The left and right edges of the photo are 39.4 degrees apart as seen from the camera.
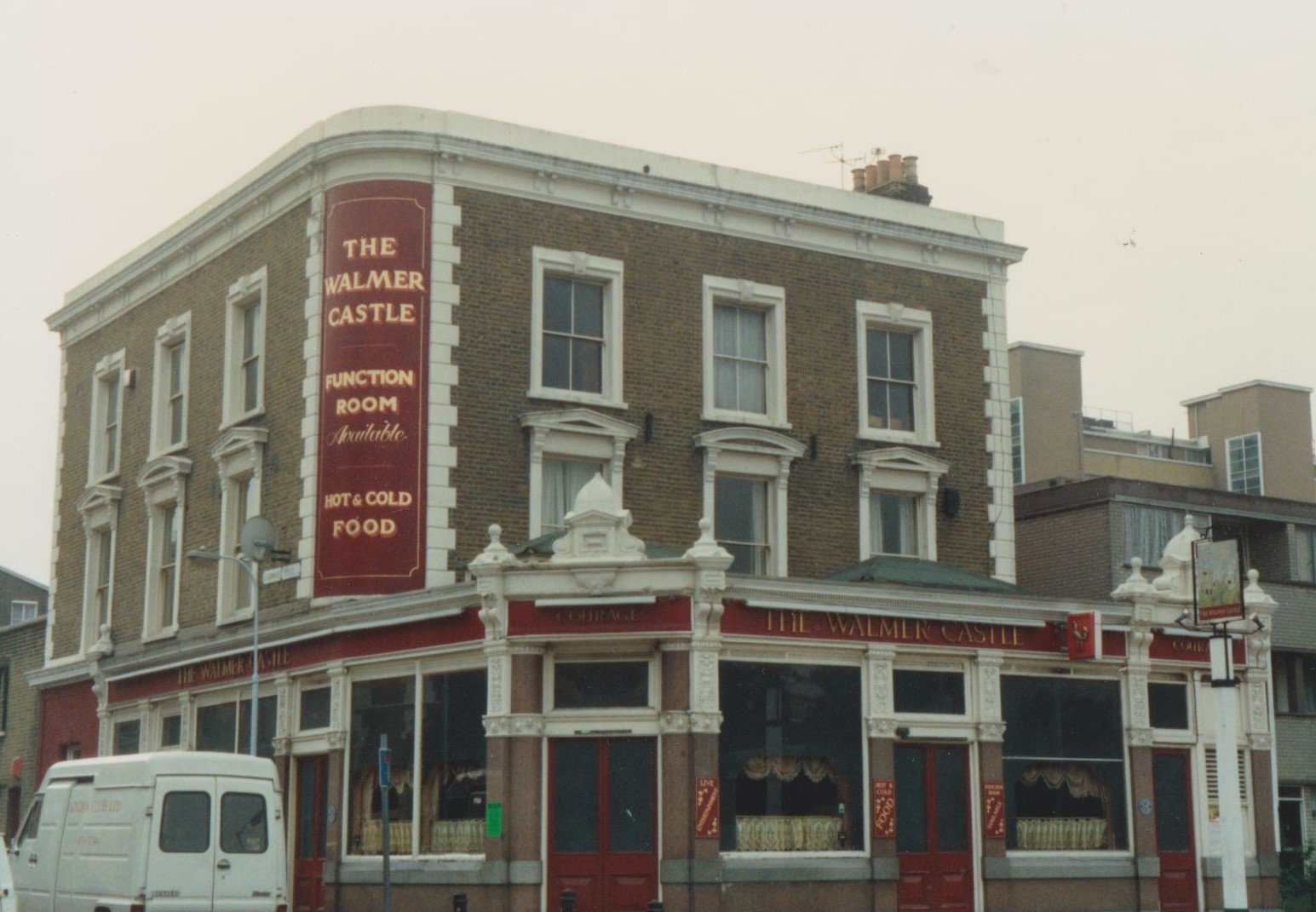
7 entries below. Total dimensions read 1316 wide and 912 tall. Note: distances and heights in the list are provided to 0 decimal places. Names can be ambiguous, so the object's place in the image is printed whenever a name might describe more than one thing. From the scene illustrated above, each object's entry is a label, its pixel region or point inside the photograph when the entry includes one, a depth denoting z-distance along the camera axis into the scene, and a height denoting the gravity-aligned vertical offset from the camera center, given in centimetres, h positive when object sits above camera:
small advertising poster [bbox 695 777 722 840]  2550 +9
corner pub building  2602 +418
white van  2362 -31
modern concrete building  4225 +626
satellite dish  3112 +460
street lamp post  3108 +454
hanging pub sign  2247 +285
